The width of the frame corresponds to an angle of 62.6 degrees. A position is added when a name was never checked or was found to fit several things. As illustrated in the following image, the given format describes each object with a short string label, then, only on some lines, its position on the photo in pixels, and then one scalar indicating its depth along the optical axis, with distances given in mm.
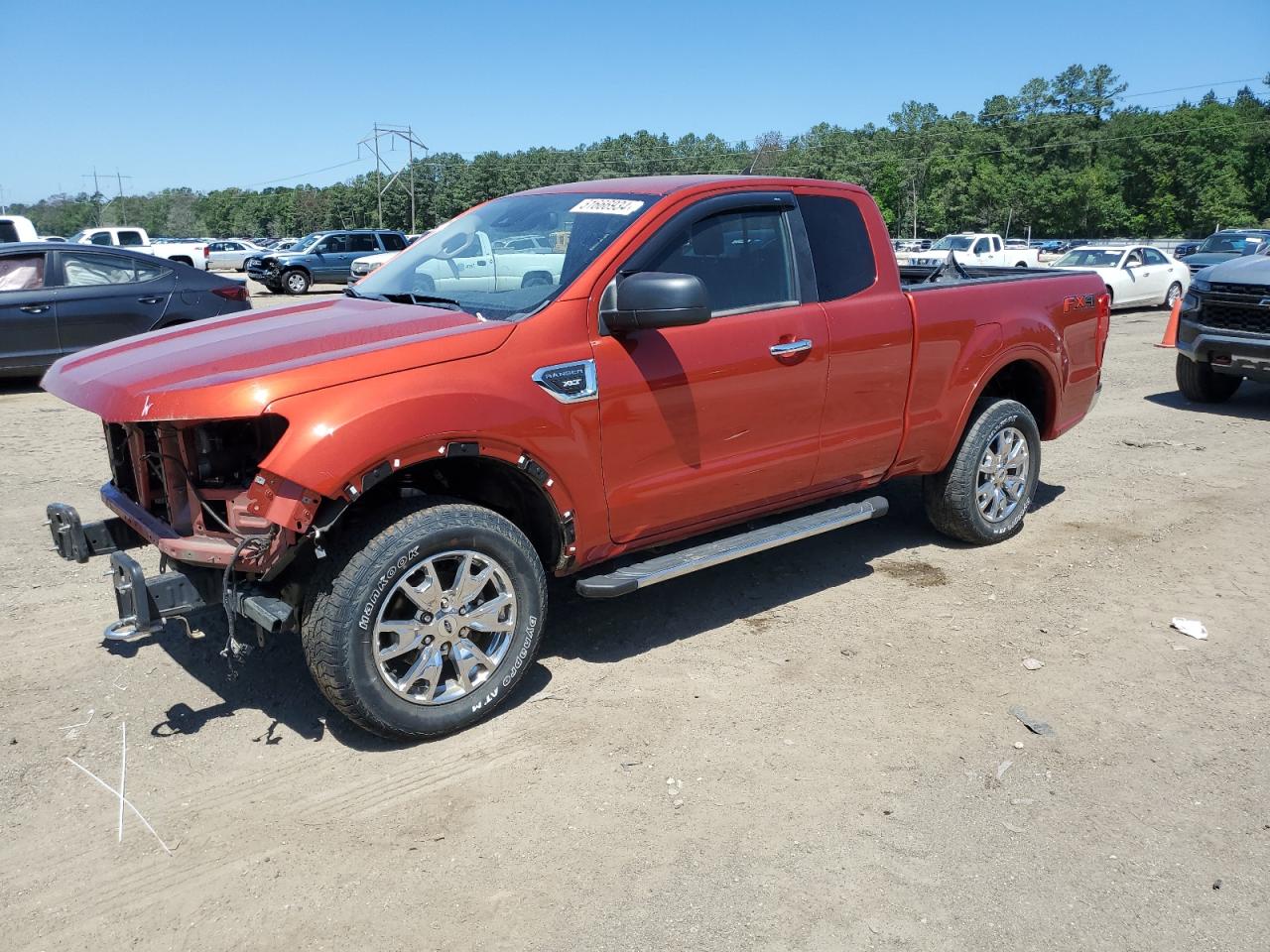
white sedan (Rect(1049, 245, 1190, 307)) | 20969
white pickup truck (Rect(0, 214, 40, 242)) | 17375
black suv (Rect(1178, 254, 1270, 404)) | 9375
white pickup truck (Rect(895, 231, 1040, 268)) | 28281
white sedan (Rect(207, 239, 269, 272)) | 44594
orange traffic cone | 10652
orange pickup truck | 3443
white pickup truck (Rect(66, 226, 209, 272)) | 28266
